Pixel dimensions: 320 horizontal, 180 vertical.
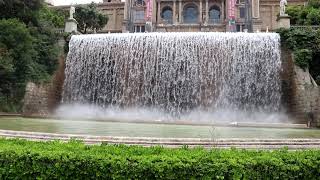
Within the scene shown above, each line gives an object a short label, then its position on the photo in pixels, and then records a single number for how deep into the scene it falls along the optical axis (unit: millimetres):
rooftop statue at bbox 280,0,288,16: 25628
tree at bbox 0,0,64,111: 19562
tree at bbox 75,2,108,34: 37594
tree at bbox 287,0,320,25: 30156
